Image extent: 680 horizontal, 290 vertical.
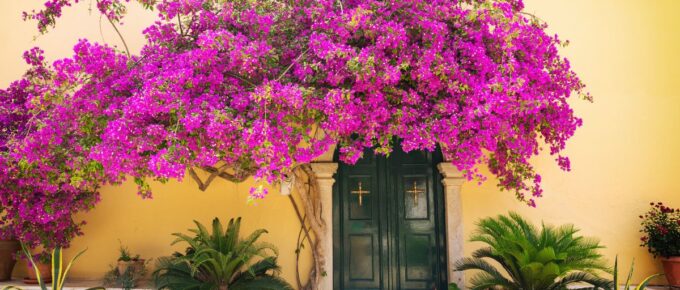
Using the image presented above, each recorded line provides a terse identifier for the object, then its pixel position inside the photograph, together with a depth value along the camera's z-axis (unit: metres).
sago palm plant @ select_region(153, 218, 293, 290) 6.13
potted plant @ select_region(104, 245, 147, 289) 6.83
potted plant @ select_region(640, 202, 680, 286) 6.34
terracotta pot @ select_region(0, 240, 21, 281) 7.07
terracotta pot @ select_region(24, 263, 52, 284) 7.00
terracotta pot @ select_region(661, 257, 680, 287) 6.29
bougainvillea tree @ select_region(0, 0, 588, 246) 4.64
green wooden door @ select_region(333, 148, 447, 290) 7.03
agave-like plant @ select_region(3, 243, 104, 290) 5.19
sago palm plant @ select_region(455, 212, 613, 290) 5.49
